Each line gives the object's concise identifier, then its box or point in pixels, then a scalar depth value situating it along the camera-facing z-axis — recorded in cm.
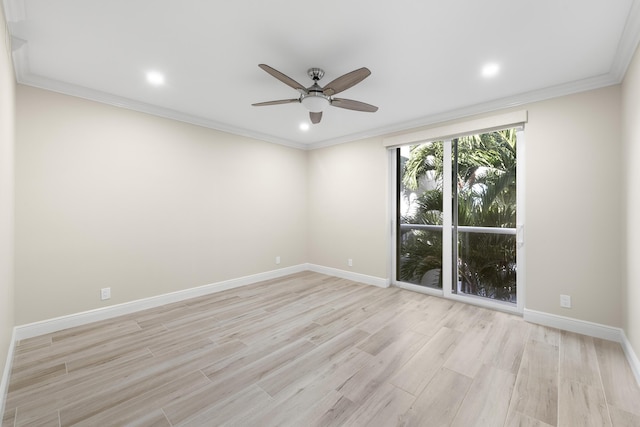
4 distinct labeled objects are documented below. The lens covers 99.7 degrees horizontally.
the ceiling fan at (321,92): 211
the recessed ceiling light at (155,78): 258
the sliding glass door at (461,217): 332
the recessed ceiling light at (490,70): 242
